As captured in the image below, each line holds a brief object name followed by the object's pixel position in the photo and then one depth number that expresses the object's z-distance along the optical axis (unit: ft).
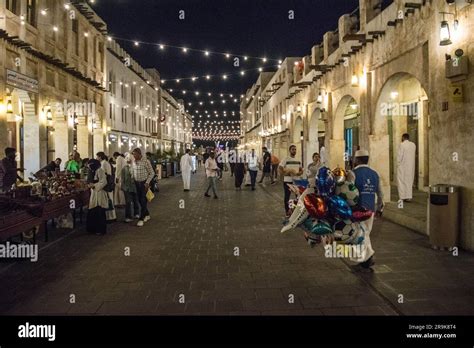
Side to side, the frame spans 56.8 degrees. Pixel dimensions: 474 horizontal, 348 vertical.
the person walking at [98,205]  30.96
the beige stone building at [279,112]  88.02
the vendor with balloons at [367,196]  20.75
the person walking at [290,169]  36.19
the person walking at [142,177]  34.89
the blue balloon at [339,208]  19.83
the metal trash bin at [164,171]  93.12
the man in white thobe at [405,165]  36.40
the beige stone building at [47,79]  44.98
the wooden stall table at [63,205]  27.32
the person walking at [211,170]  53.78
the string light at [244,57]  63.43
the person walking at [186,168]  61.98
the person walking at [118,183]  43.83
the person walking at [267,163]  72.74
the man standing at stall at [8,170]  33.39
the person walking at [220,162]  90.50
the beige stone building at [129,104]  95.61
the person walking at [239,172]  67.10
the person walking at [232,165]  97.91
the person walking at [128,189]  36.24
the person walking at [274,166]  76.48
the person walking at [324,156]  52.65
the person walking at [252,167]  65.67
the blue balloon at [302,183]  23.54
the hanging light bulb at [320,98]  54.39
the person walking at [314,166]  31.41
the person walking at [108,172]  35.12
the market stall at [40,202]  22.53
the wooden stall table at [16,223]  20.92
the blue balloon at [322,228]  20.11
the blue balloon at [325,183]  20.17
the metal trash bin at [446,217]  24.31
